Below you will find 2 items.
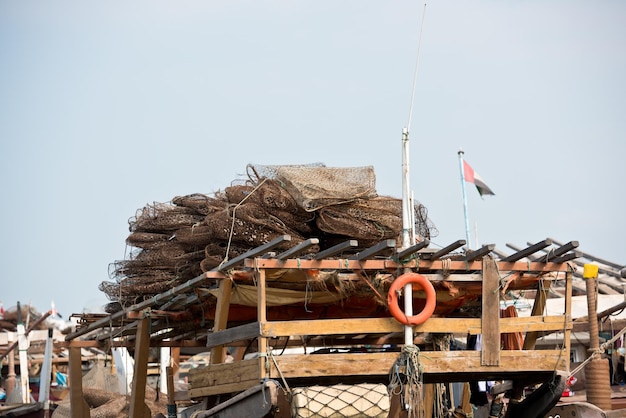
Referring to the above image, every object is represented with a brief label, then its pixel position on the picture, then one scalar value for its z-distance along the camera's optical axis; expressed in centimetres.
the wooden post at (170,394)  1484
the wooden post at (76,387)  1522
